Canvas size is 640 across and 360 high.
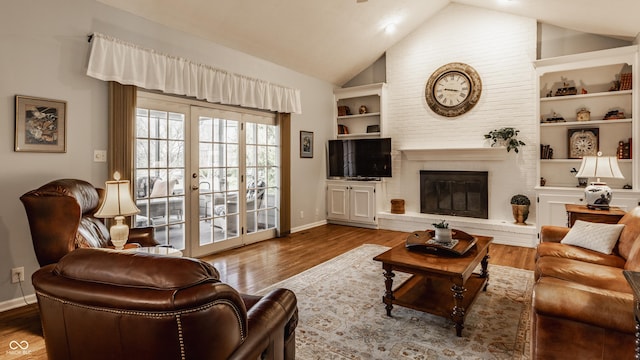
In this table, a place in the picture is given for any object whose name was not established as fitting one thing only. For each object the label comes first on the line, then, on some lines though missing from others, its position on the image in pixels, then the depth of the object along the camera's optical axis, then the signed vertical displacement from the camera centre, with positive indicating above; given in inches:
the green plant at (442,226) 119.0 -17.0
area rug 87.4 -43.9
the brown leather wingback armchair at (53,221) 90.9 -11.4
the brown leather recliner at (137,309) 36.6 -14.7
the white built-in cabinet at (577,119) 177.3 +33.4
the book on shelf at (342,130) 273.8 +39.4
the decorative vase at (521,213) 203.0 -21.6
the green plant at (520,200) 203.0 -13.6
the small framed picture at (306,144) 243.4 +25.1
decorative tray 111.1 -23.0
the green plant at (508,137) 205.8 +25.1
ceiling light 227.1 +101.9
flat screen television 244.1 +15.1
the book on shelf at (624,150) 180.0 +14.4
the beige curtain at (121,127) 136.5 +21.2
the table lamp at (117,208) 97.7 -8.3
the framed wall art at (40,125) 114.3 +19.3
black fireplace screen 222.2 -10.5
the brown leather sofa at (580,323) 63.0 -28.2
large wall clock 223.8 +60.2
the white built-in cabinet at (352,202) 250.1 -18.5
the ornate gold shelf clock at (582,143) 191.0 +19.7
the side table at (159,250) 107.3 -23.2
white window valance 132.3 +48.6
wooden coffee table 95.3 -34.3
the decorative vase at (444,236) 117.6 -20.2
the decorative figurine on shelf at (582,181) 193.3 -2.2
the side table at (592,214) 140.9 -16.0
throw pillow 112.1 -20.2
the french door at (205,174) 155.1 +2.8
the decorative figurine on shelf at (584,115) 190.2 +35.1
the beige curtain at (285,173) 223.8 +3.7
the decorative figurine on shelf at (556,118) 197.5 +34.6
